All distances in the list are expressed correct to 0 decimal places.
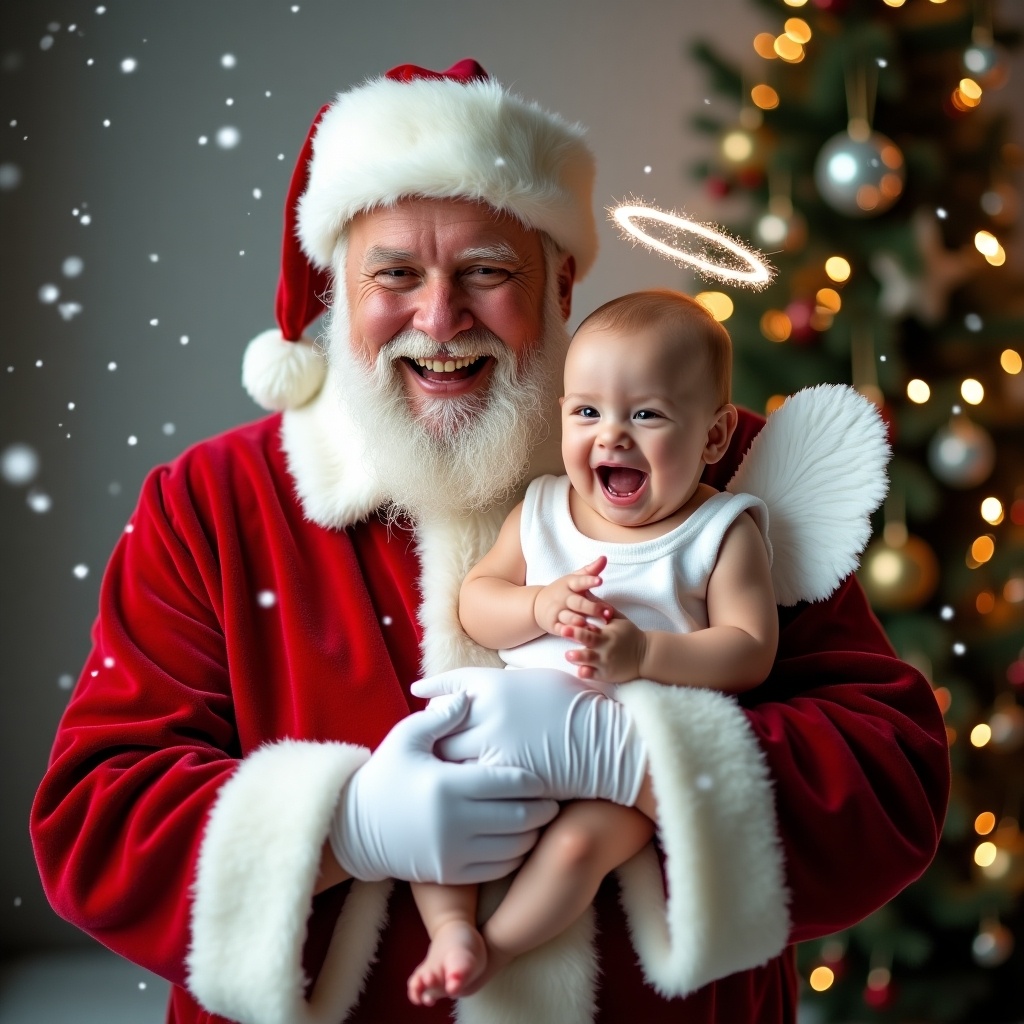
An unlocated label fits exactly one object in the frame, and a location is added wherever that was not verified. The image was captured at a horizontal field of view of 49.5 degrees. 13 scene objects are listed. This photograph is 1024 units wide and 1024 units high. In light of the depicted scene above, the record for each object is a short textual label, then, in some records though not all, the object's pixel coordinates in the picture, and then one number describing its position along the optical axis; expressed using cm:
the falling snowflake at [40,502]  320
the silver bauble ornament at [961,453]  280
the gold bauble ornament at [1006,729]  296
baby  136
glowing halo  164
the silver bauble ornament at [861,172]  274
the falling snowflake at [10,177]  304
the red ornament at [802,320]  283
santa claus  137
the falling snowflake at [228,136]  306
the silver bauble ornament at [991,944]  295
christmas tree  281
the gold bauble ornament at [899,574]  281
